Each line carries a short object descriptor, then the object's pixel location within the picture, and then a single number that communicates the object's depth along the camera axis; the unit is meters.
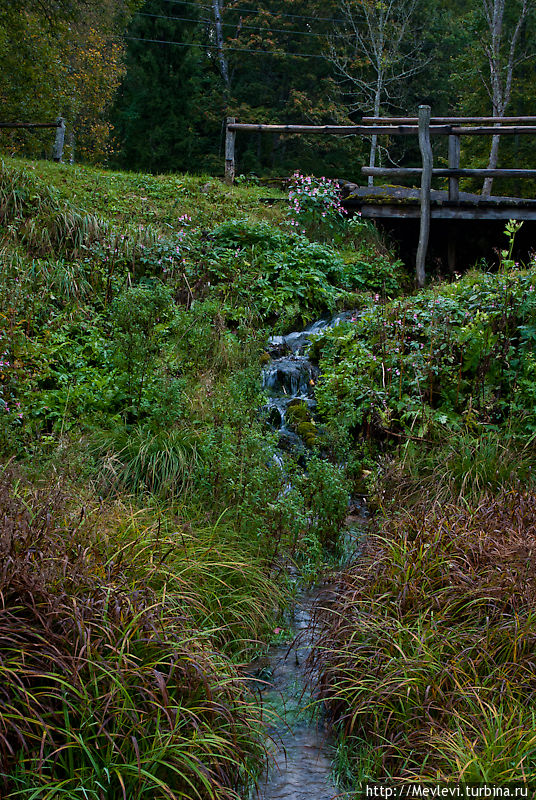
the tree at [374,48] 22.30
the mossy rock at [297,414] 7.24
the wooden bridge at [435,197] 10.41
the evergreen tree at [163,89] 20.28
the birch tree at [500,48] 19.47
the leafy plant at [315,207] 11.36
